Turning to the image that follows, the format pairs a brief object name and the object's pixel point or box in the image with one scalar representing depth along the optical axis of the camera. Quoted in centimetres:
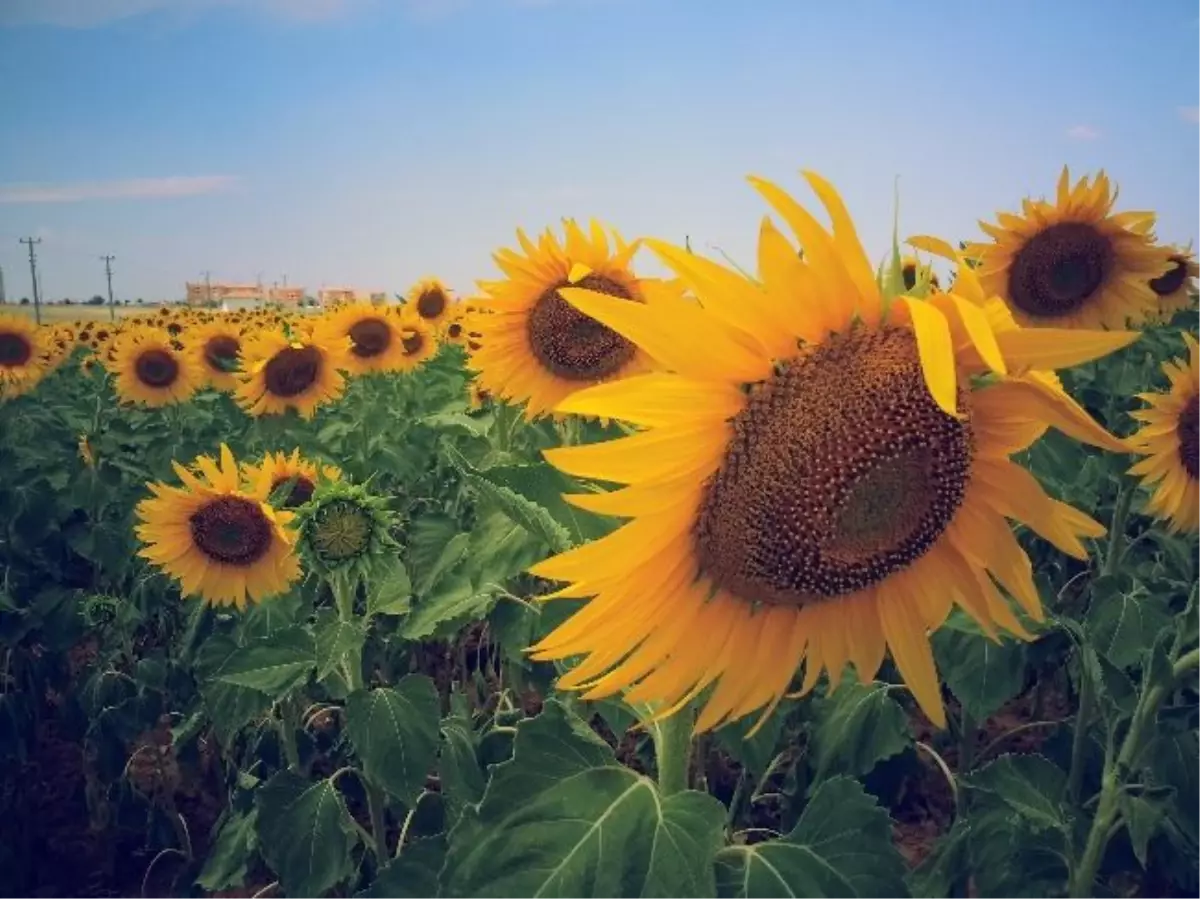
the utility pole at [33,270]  6044
